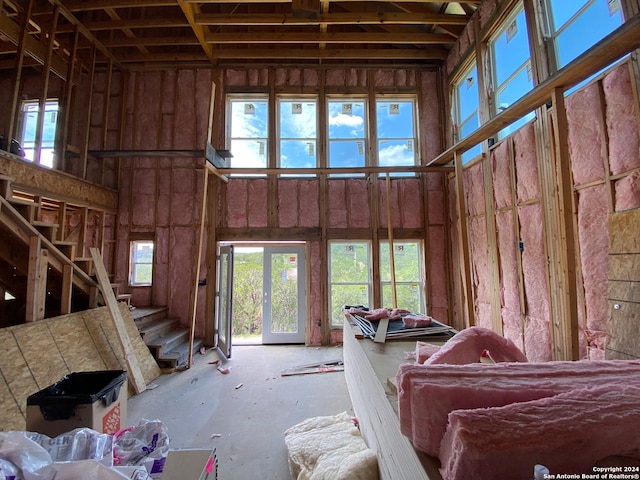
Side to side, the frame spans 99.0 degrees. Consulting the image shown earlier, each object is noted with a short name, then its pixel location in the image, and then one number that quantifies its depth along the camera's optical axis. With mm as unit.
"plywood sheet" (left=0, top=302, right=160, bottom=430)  2598
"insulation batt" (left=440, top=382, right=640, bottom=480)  682
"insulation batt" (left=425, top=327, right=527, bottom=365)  1483
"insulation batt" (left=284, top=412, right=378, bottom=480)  1747
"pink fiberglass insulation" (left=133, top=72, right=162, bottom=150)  6047
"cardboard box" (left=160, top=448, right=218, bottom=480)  1389
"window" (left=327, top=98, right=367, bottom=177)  6172
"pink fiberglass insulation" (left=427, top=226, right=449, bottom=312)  5836
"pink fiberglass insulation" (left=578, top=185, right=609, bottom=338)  2732
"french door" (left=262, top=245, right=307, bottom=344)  6035
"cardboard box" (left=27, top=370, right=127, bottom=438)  1828
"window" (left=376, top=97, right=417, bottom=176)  6203
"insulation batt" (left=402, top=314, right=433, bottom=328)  2793
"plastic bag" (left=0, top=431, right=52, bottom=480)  1272
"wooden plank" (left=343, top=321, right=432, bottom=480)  1039
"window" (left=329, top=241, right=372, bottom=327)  5949
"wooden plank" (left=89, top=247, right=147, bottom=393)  3740
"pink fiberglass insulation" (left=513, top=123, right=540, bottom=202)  3572
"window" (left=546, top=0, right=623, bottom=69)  2707
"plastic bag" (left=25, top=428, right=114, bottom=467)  1504
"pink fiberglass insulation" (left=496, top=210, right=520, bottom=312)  3955
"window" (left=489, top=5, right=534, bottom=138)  3807
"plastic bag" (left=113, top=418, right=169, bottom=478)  1642
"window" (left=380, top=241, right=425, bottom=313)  5930
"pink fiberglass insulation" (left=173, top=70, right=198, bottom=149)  6059
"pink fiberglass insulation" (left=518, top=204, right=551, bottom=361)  3479
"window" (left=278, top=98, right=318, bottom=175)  6145
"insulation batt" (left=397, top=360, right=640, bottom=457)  860
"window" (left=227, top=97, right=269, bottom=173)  6129
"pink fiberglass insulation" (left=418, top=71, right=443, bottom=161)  6121
